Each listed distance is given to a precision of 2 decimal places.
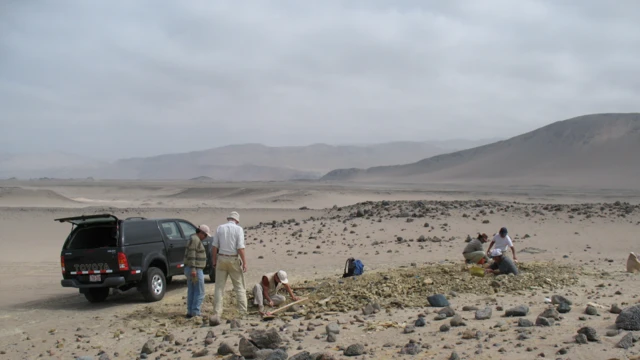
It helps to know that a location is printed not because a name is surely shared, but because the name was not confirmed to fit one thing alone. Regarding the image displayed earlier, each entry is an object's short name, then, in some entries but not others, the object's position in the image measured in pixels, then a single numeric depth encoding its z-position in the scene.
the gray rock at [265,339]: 7.43
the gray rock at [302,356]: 6.73
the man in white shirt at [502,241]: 13.04
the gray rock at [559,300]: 8.66
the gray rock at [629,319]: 6.94
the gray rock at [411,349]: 6.89
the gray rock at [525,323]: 7.51
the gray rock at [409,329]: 7.80
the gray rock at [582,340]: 6.65
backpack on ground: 12.11
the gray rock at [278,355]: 6.86
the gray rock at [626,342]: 6.38
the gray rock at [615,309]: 8.07
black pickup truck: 10.88
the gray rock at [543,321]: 7.45
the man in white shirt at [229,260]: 9.46
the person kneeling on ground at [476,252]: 12.73
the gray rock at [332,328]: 7.93
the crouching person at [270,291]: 9.89
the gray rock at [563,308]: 8.31
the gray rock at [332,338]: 7.66
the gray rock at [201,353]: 7.54
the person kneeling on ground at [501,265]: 11.38
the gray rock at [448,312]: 8.48
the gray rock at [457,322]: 7.85
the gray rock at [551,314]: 7.80
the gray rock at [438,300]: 9.28
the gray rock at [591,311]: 8.09
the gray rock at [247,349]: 7.21
